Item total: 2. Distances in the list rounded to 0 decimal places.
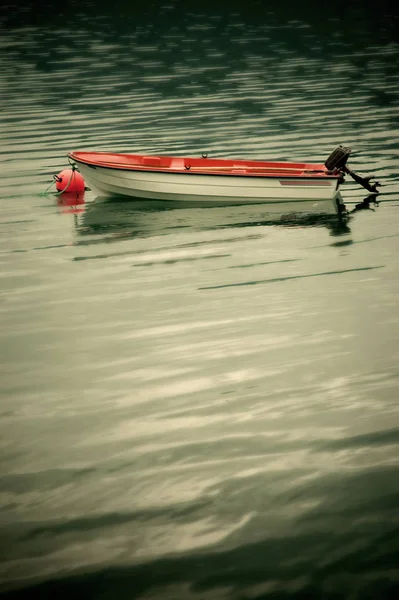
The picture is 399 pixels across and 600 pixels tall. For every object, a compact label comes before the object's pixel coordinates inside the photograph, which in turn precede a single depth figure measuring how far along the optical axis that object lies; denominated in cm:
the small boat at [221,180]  2020
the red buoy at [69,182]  2238
